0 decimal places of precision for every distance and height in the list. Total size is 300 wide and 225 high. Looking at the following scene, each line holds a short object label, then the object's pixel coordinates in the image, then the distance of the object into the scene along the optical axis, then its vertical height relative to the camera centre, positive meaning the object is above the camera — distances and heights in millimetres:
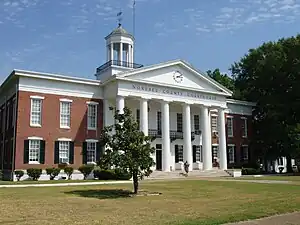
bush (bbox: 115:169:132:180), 19566 -715
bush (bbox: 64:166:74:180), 34625 -1214
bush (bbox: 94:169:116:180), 33031 -1530
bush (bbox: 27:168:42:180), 32688 -1294
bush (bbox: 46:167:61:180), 33719 -1261
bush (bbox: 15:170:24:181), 32688 -1365
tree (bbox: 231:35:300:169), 47406 +7979
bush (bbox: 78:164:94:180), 35406 -1159
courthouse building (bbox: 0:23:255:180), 35125 +4574
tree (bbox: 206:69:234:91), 64062 +13196
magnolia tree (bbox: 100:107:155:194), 19406 +449
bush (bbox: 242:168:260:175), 43238 -1701
